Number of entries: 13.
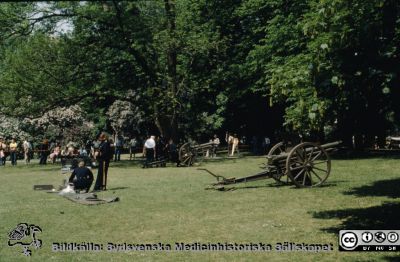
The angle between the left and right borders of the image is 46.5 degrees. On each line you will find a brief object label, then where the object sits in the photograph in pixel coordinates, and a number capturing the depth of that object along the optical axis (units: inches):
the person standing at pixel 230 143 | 1470.2
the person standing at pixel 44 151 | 1299.3
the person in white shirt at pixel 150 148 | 1091.9
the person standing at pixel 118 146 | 1424.7
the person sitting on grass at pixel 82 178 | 609.3
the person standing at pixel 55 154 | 1363.3
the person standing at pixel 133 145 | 1537.4
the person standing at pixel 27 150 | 1418.6
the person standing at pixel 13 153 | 1349.7
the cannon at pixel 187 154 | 1069.8
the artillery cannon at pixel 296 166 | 600.1
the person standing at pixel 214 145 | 1298.0
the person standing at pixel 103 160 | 657.5
